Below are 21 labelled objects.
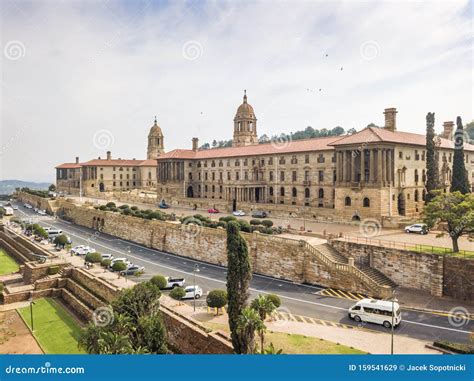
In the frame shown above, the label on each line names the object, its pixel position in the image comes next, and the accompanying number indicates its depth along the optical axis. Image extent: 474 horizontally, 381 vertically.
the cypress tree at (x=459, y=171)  51.31
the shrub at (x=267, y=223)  50.19
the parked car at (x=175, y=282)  37.53
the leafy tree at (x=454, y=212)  31.94
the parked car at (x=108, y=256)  49.04
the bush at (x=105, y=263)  43.83
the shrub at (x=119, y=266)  40.75
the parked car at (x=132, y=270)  42.22
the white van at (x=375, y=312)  27.34
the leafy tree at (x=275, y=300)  29.46
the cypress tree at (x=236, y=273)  22.12
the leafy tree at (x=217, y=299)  29.97
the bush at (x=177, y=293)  32.53
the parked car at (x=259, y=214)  63.66
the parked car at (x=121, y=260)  43.07
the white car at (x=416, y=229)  42.64
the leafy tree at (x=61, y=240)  53.65
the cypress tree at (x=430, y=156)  54.50
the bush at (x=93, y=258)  44.41
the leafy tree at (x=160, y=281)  35.81
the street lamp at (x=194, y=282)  31.33
